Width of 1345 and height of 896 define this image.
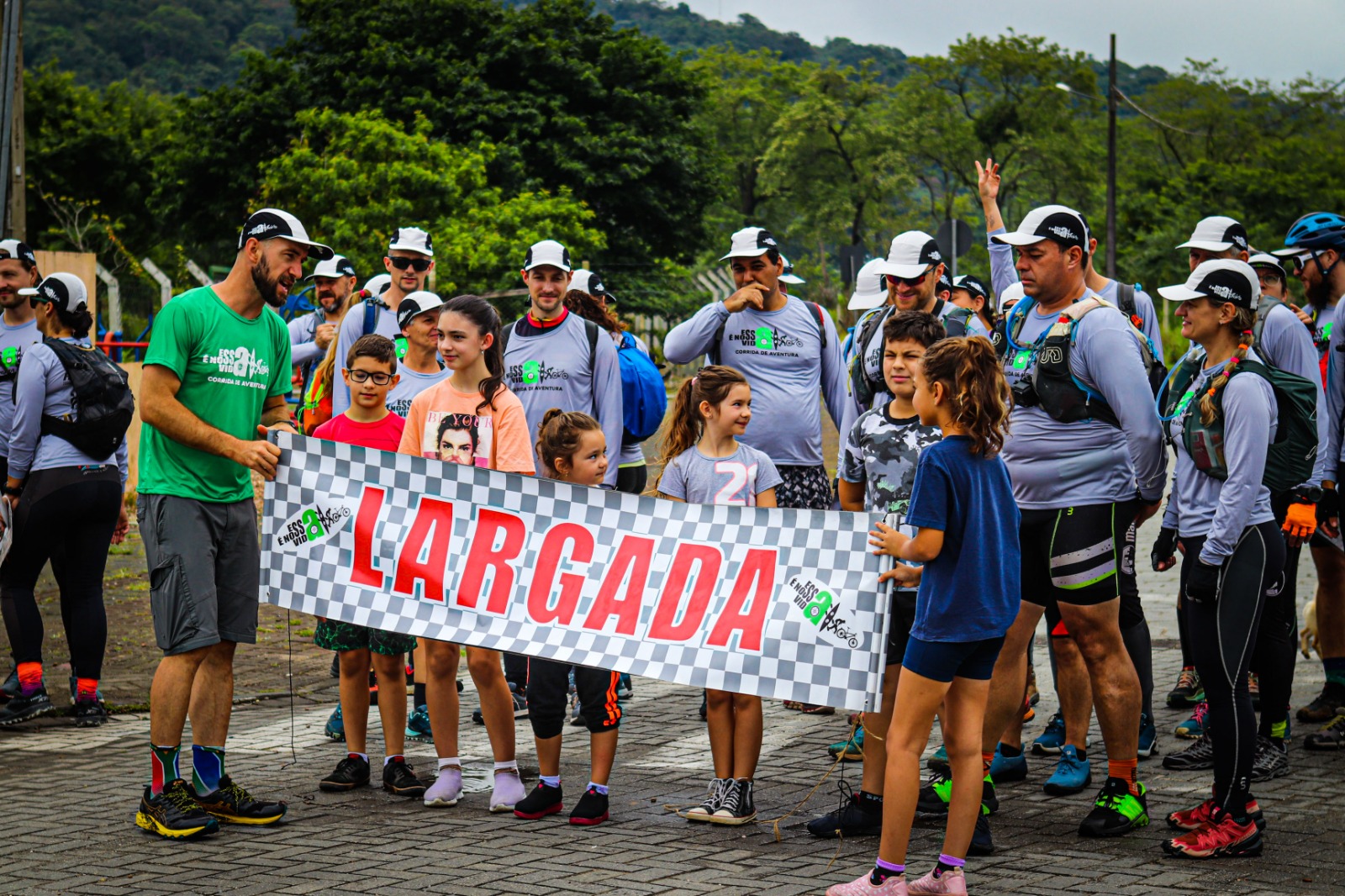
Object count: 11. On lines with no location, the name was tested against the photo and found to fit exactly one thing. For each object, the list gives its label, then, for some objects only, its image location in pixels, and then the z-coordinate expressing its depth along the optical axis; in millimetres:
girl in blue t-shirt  4875
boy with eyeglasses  6523
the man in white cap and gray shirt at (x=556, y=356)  7691
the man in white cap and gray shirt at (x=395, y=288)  8570
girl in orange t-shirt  6242
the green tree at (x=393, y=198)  31438
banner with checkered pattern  5602
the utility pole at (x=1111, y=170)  42500
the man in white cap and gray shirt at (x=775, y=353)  7734
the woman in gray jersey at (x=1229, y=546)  5461
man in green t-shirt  5926
